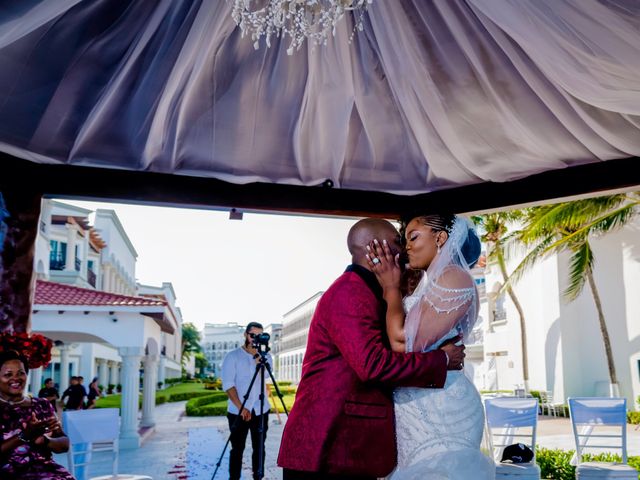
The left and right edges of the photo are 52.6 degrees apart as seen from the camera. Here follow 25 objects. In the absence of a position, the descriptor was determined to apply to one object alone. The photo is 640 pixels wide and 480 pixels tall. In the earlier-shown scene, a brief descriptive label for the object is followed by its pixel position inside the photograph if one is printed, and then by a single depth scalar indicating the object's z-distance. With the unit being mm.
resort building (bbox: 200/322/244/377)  146012
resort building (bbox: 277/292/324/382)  87062
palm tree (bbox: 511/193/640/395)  13023
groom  2500
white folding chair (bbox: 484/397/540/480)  5977
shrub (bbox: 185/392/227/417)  22125
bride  2607
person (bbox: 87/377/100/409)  17969
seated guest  3654
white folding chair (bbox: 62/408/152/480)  5137
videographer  6668
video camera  6672
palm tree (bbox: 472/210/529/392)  21125
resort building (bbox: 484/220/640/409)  19375
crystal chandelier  2877
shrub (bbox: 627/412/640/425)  16484
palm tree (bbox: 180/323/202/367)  88281
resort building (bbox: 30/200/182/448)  13289
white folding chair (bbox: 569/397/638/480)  5980
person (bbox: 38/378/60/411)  10609
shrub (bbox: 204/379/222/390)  44847
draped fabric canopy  3168
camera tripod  6496
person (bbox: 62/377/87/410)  12615
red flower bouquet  3949
